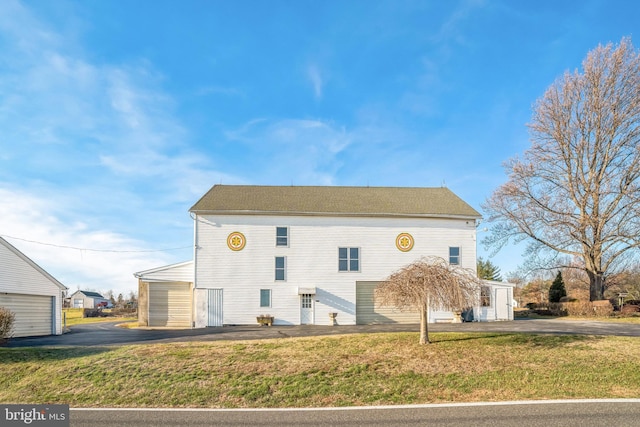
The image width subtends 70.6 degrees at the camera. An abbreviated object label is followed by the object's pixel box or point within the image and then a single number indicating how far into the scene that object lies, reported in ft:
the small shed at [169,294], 89.40
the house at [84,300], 297.12
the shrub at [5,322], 54.13
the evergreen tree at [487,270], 168.86
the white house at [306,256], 88.69
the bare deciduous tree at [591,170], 97.50
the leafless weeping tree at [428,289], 43.62
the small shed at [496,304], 92.22
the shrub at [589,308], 97.81
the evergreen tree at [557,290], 122.93
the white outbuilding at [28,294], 73.05
